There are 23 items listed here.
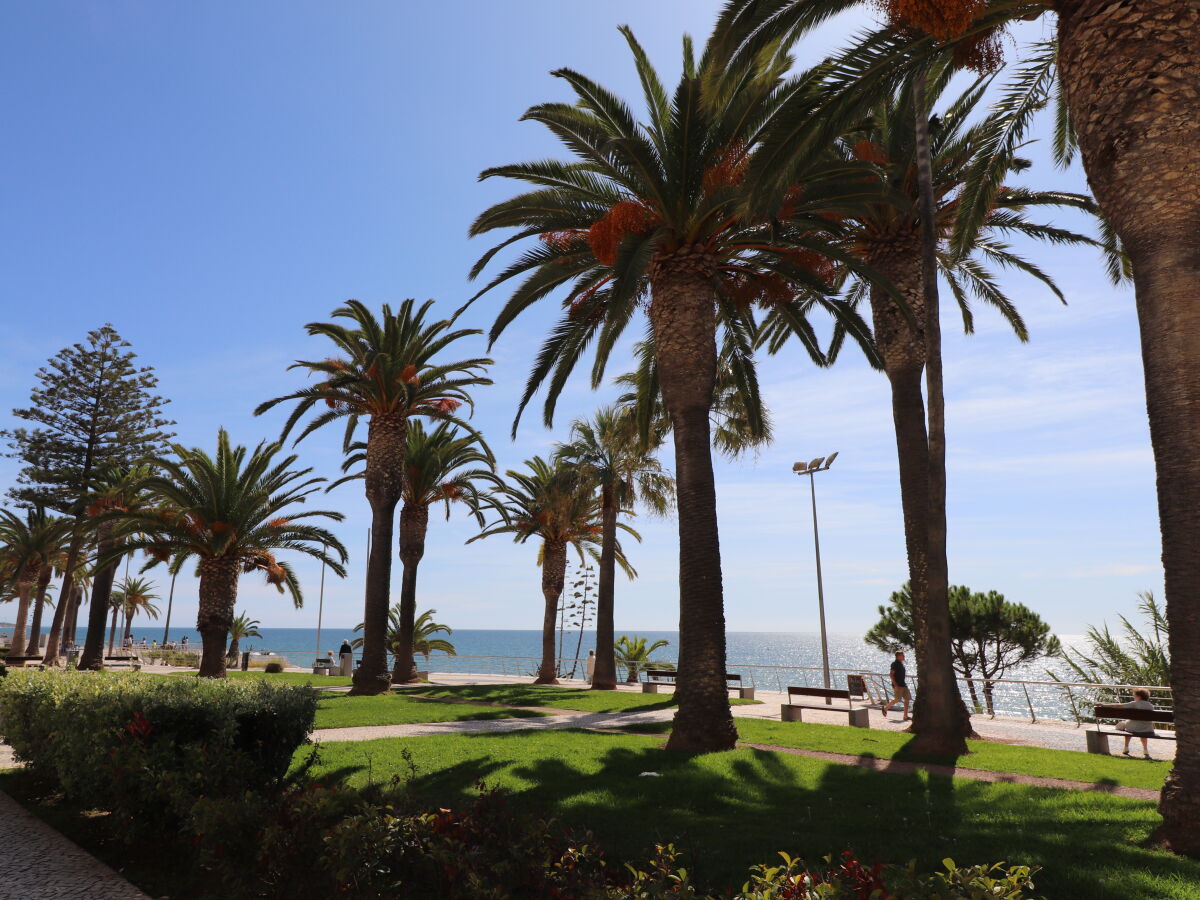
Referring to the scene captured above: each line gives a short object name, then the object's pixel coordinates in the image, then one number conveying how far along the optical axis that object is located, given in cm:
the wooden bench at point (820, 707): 1614
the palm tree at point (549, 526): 3072
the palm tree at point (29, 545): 3859
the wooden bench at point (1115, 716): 1262
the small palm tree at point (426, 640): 4800
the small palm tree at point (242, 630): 6088
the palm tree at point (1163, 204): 637
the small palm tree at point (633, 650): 3916
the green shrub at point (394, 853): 447
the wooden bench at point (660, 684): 2312
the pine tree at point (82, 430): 3797
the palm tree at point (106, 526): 2547
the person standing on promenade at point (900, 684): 1847
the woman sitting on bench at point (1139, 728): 1270
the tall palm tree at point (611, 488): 2633
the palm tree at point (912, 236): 1434
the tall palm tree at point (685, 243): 1187
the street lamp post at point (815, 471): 2864
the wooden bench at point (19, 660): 3014
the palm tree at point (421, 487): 2884
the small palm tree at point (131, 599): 8015
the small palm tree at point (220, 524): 2406
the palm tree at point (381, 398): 2266
